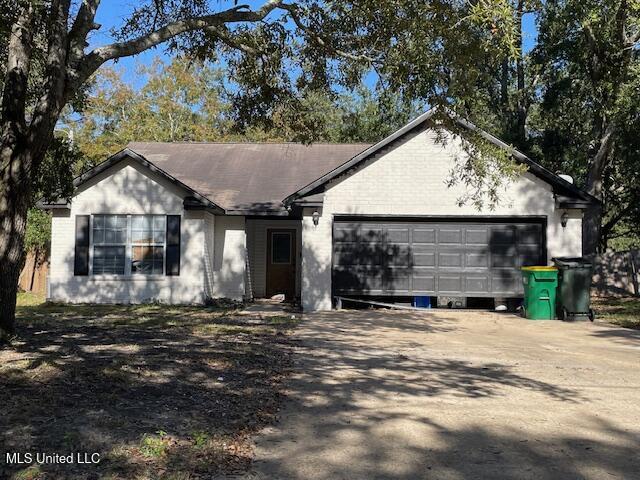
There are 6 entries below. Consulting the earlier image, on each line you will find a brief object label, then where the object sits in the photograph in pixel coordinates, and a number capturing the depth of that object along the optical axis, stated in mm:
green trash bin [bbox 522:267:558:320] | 13391
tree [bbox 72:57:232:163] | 36094
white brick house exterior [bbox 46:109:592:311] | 14656
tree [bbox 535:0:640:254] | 16783
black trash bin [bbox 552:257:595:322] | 12969
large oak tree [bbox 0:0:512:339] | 7355
